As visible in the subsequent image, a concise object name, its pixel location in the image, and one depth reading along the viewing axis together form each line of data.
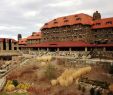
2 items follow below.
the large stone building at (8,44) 86.87
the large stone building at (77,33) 67.38
